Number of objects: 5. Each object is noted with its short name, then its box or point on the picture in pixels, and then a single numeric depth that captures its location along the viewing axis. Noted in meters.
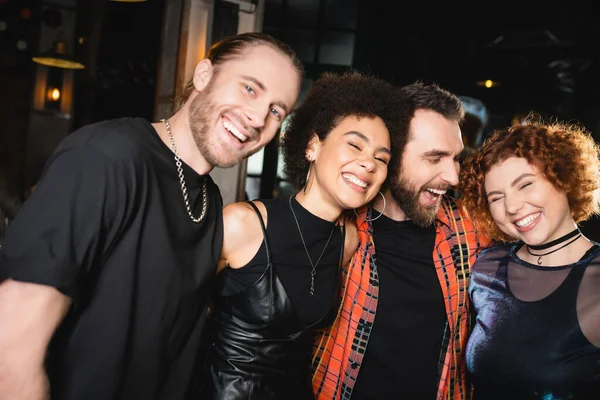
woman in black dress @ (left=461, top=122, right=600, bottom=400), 1.80
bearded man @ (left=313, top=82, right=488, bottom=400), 2.31
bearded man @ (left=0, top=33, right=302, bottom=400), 1.16
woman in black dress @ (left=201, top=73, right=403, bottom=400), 1.89
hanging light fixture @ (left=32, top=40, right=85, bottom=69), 6.66
